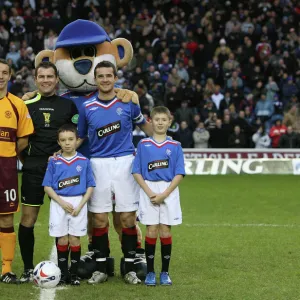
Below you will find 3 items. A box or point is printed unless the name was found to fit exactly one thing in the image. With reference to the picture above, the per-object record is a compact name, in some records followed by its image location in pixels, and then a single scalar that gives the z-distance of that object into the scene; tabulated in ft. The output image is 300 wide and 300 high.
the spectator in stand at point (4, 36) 78.23
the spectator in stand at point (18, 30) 78.64
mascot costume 26.89
